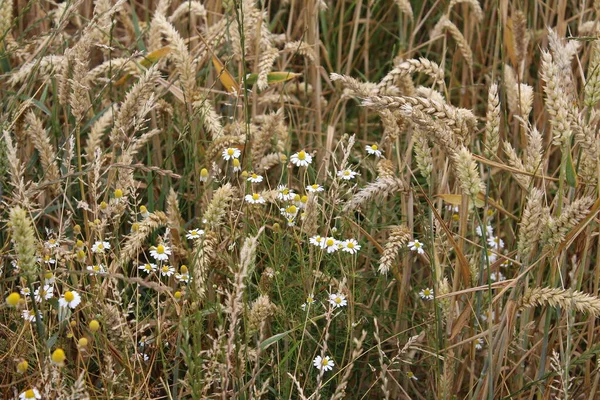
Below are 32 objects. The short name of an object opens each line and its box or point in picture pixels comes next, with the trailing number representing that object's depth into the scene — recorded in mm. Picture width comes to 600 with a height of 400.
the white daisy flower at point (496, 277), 2400
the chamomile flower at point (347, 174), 2286
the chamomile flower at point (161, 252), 2241
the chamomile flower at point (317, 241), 2234
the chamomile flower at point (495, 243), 2464
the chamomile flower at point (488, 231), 2448
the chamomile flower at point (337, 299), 2226
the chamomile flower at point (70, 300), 2130
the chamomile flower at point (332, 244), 2255
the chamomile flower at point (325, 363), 2198
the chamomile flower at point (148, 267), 2251
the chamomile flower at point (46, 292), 2131
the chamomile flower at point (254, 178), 2318
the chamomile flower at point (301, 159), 2376
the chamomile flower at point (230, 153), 2389
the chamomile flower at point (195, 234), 2295
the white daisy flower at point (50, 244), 2180
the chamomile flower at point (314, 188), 2278
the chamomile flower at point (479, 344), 2333
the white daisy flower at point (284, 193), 2322
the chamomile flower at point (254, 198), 2291
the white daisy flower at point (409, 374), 2268
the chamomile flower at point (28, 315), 2113
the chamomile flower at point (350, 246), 2262
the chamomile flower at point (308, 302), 2196
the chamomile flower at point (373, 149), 2434
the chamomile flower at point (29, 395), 2030
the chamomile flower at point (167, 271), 2268
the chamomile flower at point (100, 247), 2235
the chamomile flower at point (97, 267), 2220
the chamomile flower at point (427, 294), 2357
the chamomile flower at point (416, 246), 2332
